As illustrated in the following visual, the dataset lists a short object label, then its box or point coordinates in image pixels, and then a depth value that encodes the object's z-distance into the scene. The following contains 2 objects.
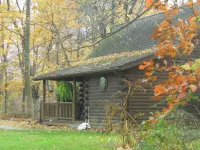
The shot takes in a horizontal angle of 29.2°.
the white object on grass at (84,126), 17.36
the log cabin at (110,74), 15.96
